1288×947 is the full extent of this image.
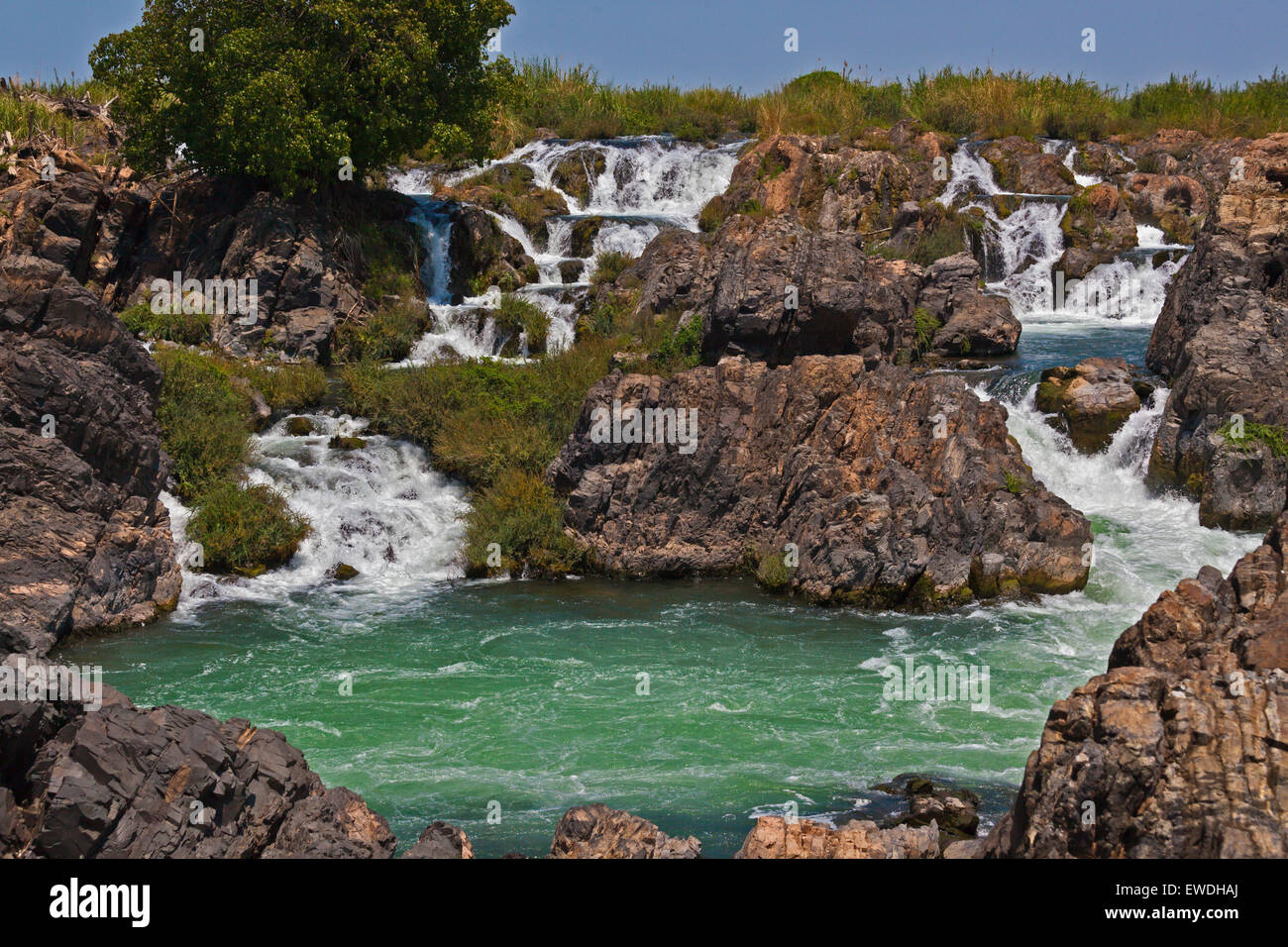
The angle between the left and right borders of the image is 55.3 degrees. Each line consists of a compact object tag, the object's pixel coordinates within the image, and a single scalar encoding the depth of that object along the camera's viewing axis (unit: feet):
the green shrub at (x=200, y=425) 67.15
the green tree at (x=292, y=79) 89.92
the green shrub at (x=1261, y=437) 66.80
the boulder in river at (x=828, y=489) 58.95
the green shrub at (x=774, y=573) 61.11
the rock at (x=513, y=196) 114.01
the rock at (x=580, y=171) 124.57
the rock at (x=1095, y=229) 106.93
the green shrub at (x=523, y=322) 90.94
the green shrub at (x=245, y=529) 62.95
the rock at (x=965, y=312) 88.99
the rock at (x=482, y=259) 104.83
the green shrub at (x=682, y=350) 77.46
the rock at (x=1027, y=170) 123.13
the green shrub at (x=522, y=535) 64.44
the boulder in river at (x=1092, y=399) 74.74
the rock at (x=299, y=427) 75.72
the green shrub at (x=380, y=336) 89.20
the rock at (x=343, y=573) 63.98
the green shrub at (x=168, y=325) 87.76
